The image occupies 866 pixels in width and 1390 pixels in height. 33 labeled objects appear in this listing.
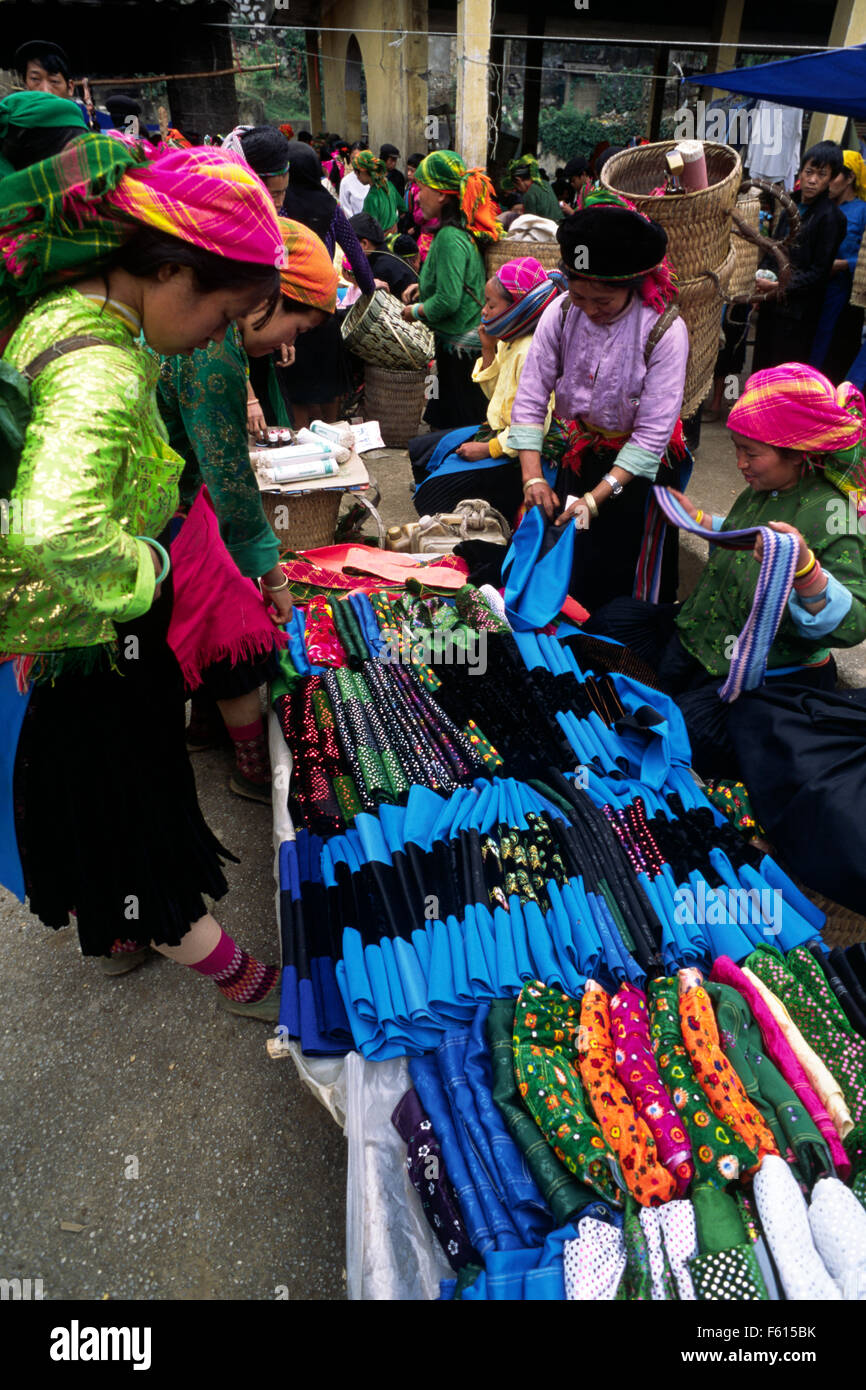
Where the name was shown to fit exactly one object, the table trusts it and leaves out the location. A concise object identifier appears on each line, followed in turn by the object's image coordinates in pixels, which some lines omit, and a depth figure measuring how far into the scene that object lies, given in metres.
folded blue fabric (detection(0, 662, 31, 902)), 1.42
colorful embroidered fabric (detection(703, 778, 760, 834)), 2.28
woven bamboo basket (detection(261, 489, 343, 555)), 3.73
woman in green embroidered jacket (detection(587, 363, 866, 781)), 2.26
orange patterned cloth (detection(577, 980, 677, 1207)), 1.41
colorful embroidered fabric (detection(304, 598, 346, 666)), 2.88
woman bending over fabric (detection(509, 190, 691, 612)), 2.66
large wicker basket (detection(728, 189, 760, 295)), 4.60
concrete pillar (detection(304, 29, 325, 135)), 19.92
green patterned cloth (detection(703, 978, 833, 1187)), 1.45
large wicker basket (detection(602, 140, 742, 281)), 3.04
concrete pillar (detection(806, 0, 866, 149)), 8.98
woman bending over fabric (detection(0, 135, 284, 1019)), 1.07
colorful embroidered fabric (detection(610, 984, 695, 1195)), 1.44
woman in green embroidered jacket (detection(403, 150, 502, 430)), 4.55
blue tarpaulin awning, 4.71
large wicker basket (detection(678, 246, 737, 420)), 3.21
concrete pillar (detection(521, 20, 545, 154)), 15.20
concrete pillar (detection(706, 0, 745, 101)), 12.97
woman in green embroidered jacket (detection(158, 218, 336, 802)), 2.01
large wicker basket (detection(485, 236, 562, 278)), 4.91
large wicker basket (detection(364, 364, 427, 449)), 5.47
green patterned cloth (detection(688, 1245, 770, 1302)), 1.28
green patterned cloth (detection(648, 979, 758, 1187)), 1.42
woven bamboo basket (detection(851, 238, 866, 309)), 4.60
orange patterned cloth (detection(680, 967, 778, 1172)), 1.46
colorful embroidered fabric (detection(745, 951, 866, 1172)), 1.53
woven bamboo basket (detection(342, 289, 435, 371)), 5.12
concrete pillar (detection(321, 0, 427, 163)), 12.27
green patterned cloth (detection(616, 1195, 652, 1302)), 1.32
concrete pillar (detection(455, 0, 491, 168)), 8.58
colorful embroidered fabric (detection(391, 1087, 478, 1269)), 1.43
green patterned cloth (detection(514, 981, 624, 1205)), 1.43
